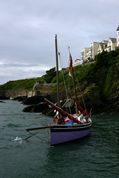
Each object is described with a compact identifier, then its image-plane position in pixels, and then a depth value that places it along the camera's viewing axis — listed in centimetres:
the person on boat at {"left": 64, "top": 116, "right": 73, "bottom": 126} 1996
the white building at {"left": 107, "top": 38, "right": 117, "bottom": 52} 6894
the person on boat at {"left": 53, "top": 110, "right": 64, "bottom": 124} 1969
